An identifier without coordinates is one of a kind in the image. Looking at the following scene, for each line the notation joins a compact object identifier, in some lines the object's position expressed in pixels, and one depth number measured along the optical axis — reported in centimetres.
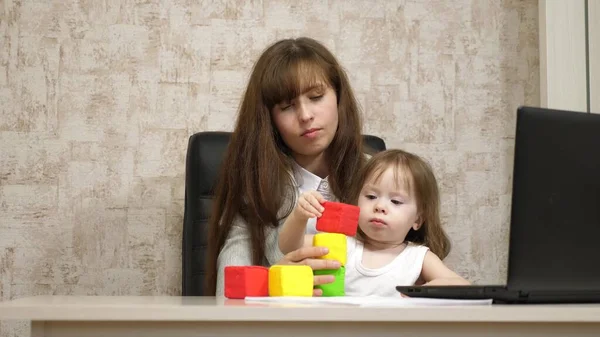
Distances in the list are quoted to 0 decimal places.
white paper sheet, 195
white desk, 184
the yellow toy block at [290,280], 224
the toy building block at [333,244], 238
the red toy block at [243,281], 224
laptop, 200
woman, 294
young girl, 272
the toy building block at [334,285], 238
